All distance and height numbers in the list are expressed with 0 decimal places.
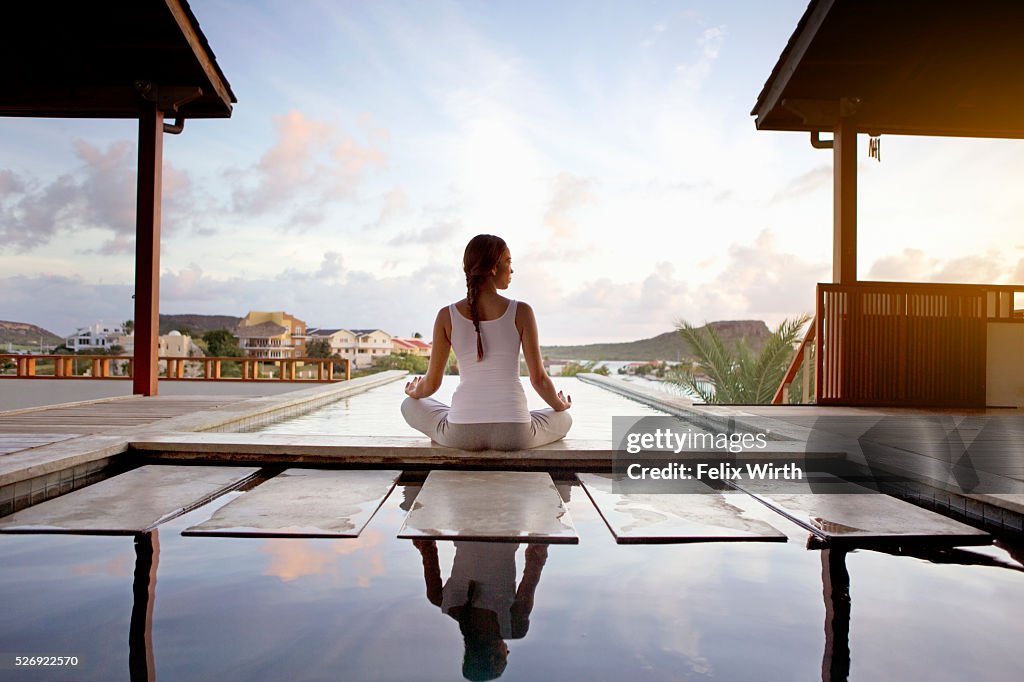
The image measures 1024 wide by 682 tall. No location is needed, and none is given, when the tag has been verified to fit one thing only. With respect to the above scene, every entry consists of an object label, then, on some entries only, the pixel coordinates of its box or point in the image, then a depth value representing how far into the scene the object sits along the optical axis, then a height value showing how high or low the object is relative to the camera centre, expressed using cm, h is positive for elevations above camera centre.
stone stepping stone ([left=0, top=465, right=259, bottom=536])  214 -58
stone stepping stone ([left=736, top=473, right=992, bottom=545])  212 -58
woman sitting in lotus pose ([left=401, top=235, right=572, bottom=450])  296 -6
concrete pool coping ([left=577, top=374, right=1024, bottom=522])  226 -50
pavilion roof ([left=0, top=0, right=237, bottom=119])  559 +265
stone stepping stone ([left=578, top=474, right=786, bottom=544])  211 -59
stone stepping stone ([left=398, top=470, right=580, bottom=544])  209 -57
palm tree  802 -19
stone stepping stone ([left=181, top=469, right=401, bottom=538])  213 -58
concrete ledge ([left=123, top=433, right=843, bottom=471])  321 -51
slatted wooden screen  589 +8
